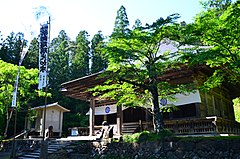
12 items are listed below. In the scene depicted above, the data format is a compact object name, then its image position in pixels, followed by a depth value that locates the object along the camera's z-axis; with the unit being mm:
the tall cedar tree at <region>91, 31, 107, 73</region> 35747
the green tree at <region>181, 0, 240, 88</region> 6281
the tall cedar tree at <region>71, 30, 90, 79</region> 35531
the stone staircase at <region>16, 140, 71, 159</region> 11709
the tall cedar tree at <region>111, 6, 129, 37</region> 32969
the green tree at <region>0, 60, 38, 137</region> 15148
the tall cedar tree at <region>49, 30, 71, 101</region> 34188
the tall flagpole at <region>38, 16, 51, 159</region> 10789
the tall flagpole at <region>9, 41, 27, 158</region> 13119
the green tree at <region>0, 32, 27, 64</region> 31697
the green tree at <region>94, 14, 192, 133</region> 7926
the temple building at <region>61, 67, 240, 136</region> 10617
